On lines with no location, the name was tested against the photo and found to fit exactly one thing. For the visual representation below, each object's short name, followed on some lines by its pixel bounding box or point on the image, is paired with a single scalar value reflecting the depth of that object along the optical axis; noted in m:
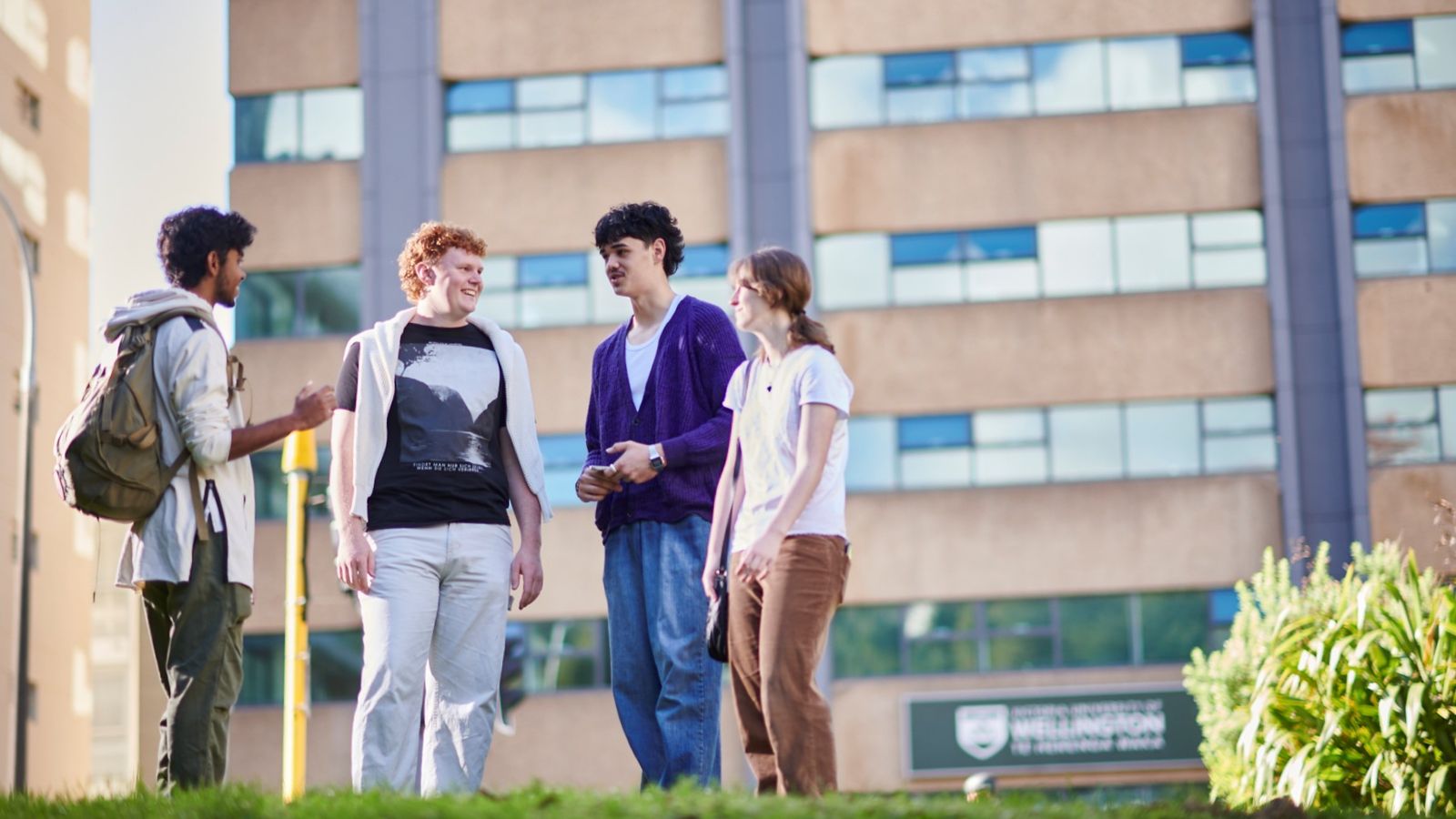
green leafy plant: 9.73
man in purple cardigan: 7.07
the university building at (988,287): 33.50
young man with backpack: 6.54
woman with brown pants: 6.61
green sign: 32.94
